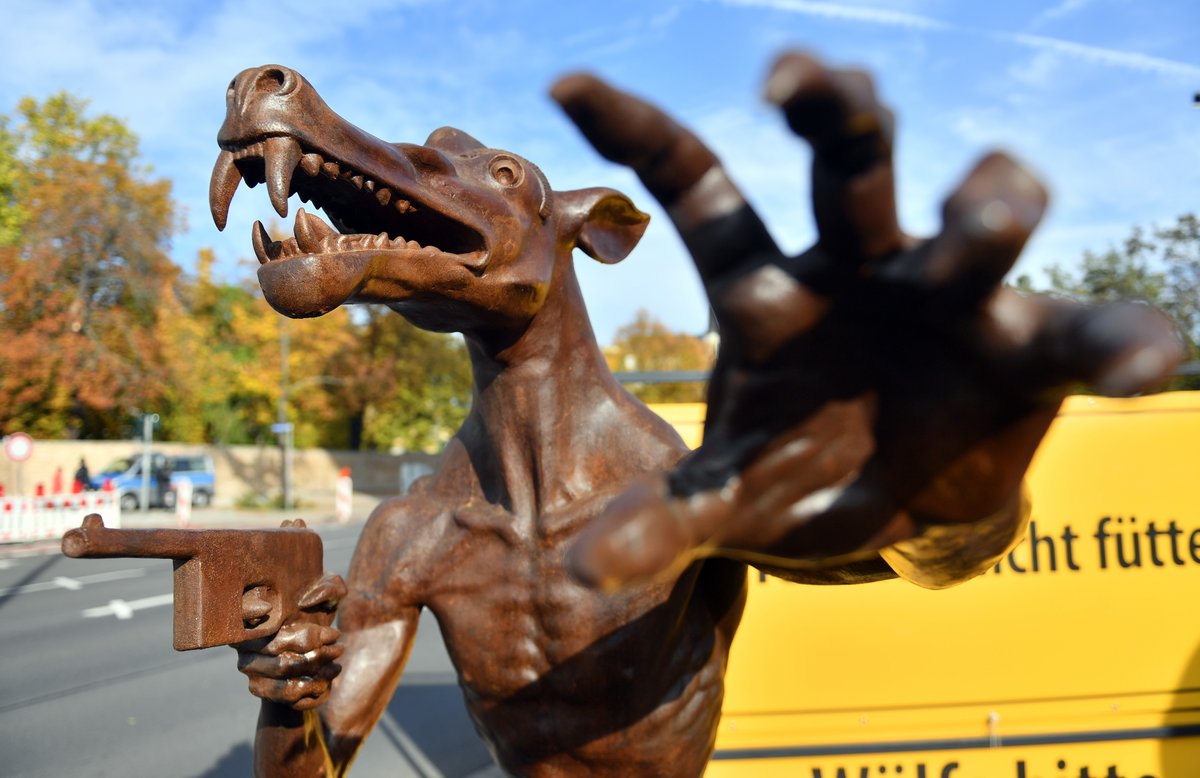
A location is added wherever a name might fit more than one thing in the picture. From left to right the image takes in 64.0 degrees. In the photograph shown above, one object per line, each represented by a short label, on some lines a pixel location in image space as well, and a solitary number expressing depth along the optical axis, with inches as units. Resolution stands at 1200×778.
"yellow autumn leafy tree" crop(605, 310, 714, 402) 820.0
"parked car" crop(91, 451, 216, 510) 929.5
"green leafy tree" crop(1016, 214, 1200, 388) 782.5
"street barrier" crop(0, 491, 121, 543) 652.7
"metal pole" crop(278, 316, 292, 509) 1069.8
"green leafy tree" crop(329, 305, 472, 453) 1262.3
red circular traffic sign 651.5
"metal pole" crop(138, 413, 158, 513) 795.4
